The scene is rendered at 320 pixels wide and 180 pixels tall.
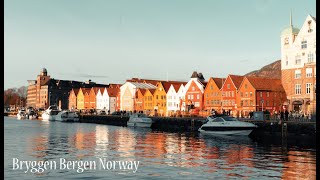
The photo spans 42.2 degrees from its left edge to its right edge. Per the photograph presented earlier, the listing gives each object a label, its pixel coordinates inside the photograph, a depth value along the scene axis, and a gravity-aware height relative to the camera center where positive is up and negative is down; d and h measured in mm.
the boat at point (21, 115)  167712 -3534
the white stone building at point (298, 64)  82000 +8746
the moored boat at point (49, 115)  138875 -2912
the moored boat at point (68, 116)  127875 -3052
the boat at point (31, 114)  164612 -3327
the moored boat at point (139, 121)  88375 -3188
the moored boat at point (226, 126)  57438 -2898
